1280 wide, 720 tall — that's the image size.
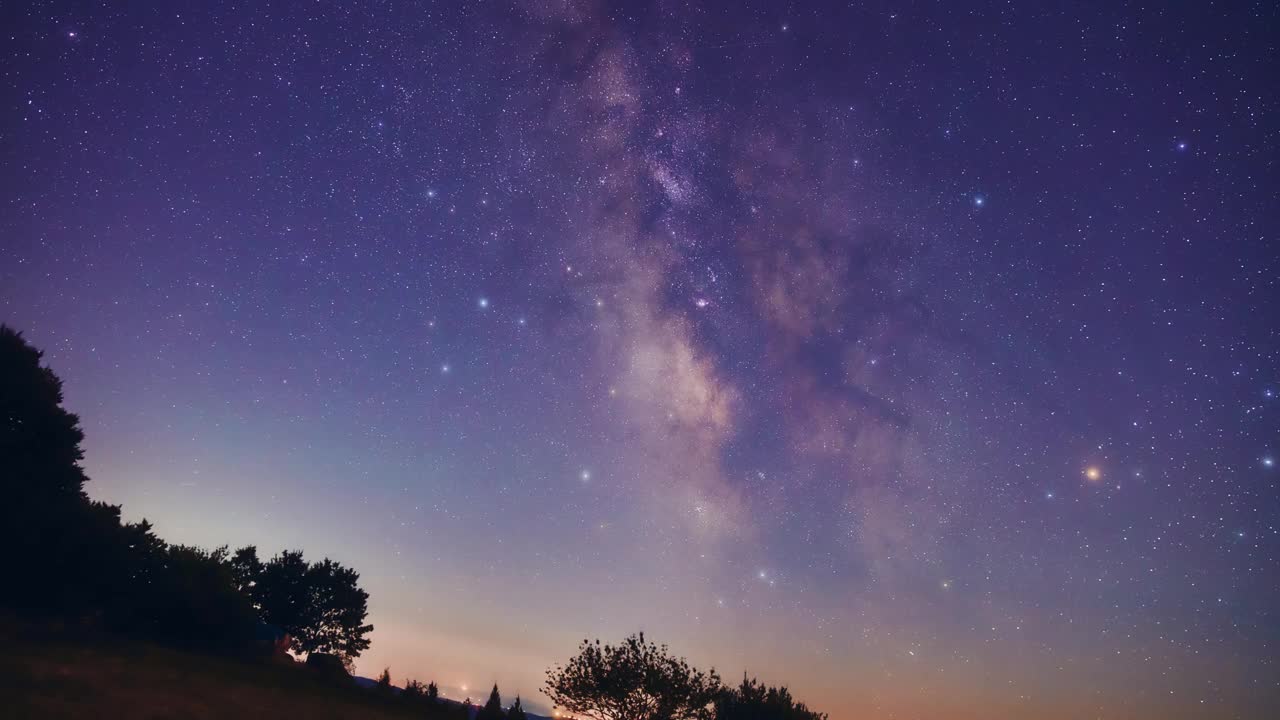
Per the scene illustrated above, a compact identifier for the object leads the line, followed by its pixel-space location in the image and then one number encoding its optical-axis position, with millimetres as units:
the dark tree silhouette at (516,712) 33344
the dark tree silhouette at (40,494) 23219
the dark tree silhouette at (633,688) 40562
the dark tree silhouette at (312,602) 48750
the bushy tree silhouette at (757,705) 43656
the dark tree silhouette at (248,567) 48000
